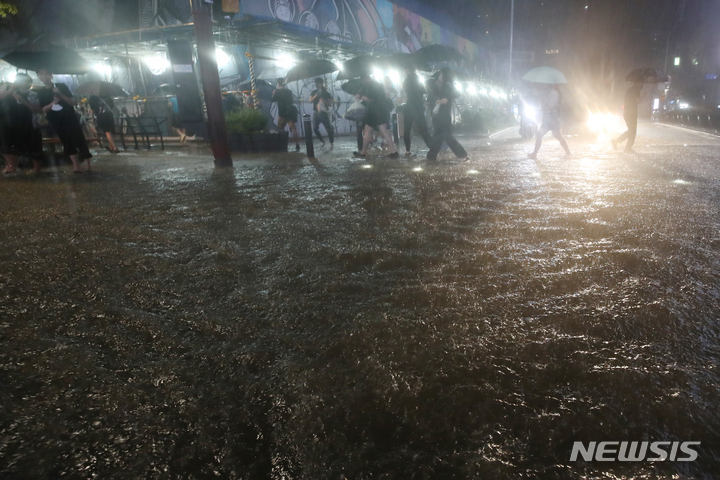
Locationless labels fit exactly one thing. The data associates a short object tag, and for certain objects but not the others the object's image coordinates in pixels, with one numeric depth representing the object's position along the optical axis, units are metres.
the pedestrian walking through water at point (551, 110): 9.12
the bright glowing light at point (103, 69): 18.86
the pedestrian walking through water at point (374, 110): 9.76
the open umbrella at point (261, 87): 16.64
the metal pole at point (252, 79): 15.38
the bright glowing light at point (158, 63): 17.89
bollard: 10.09
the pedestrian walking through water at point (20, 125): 8.03
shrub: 11.68
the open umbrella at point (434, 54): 13.29
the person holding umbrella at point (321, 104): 12.89
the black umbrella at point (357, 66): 12.11
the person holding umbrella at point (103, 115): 12.84
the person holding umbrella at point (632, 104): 9.59
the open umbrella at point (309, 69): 14.43
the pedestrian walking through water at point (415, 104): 9.81
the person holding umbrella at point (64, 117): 7.91
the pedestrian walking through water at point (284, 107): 12.62
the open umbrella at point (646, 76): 10.16
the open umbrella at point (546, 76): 12.01
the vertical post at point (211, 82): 8.72
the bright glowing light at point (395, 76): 24.05
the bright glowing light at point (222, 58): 16.58
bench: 13.65
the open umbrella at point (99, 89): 13.94
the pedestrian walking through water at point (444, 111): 8.77
